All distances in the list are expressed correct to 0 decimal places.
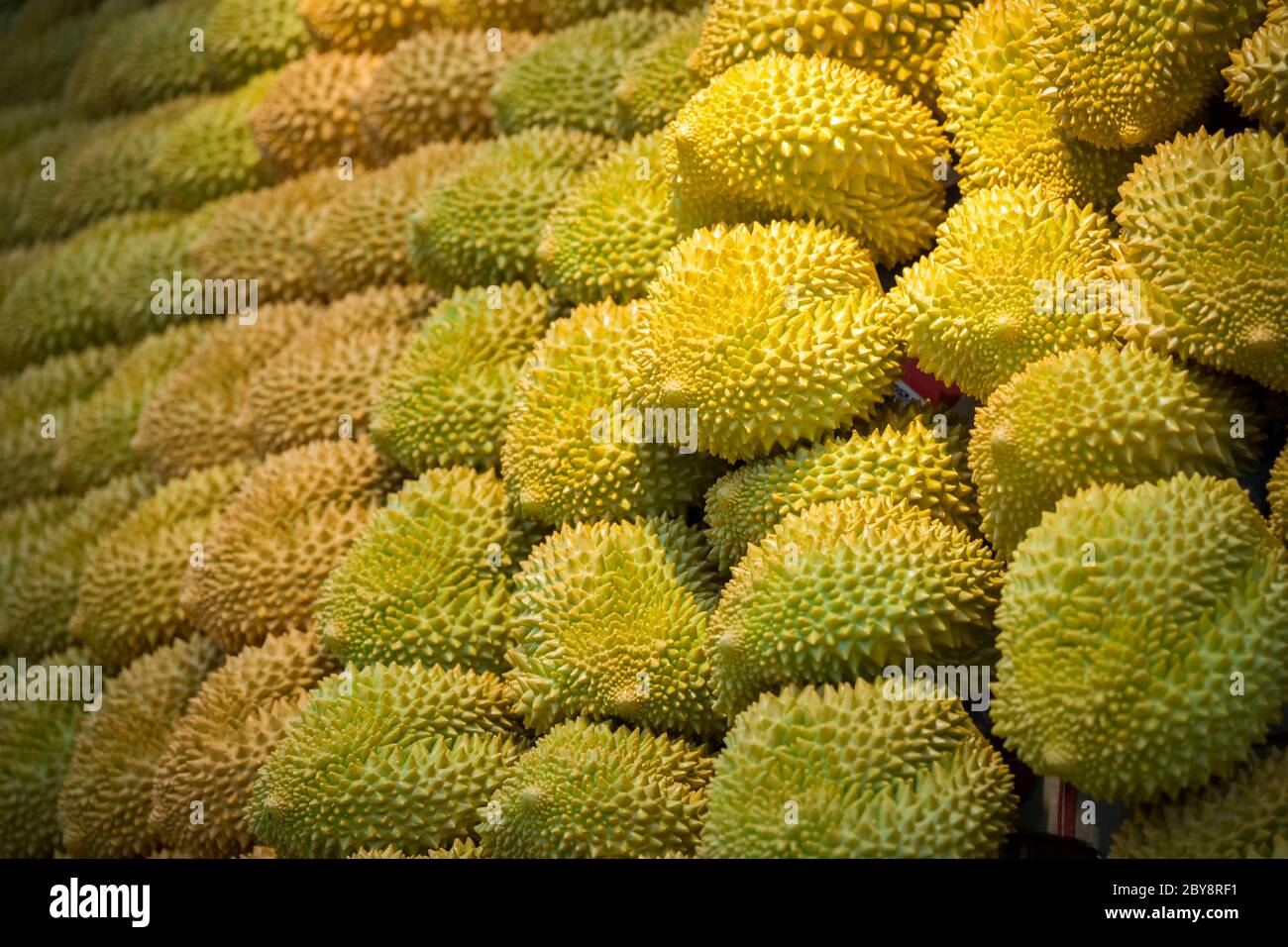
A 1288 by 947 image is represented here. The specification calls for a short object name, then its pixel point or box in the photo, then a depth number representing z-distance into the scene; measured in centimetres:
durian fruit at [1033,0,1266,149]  203
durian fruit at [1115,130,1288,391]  193
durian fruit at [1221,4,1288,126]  194
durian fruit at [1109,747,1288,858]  179
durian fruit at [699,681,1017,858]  197
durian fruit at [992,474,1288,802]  181
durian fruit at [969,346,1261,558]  197
